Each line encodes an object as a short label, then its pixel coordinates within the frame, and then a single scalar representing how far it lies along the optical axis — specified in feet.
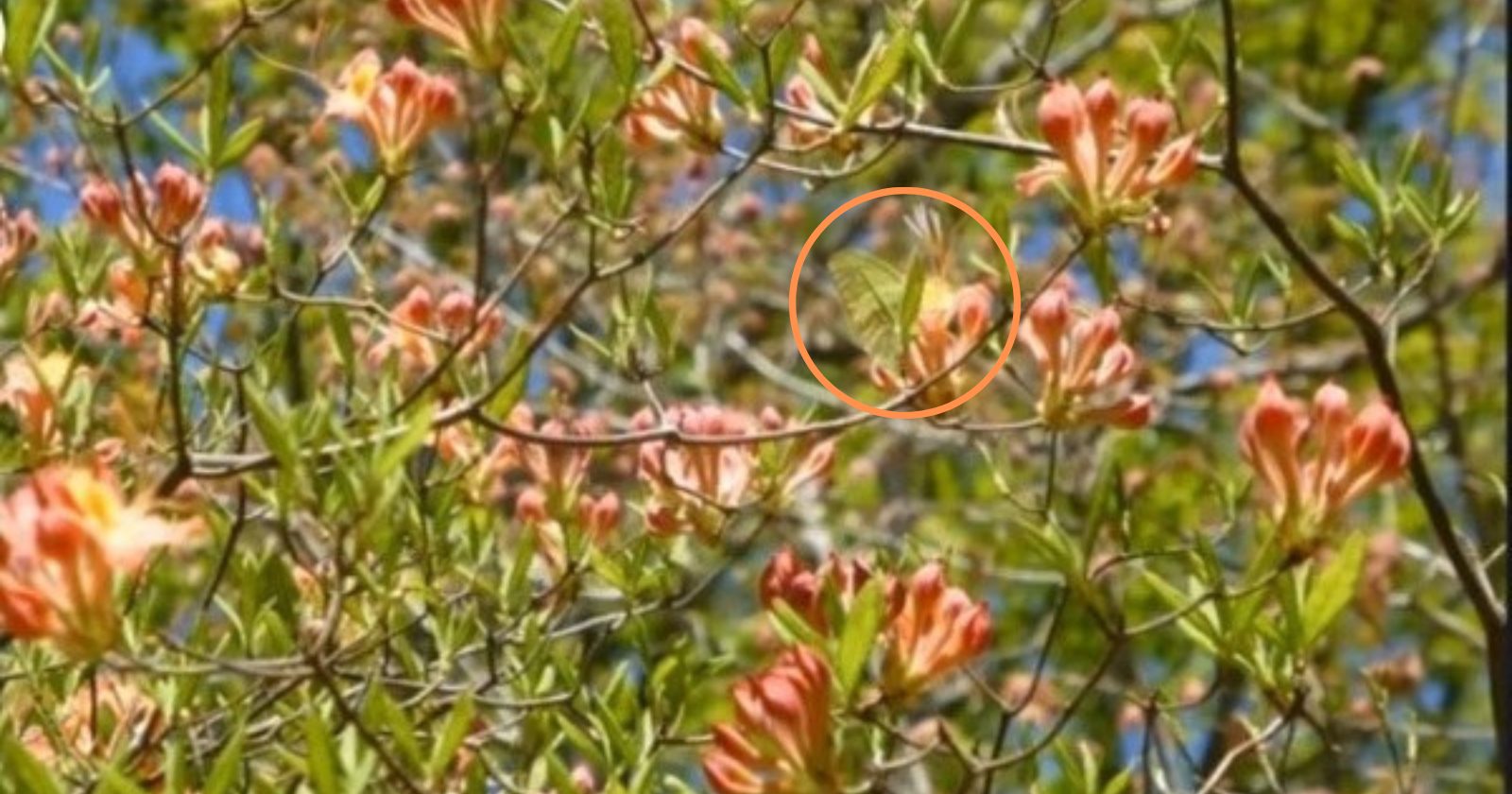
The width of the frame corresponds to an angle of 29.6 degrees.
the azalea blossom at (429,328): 7.67
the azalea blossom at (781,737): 5.51
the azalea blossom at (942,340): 7.32
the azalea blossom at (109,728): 7.05
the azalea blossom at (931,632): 6.11
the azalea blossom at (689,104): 7.73
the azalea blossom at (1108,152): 6.87
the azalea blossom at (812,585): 6.29
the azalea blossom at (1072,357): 7.07
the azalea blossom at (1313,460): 6.05
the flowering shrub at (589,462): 5.87
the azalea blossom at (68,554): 5.03
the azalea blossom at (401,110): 7.72
